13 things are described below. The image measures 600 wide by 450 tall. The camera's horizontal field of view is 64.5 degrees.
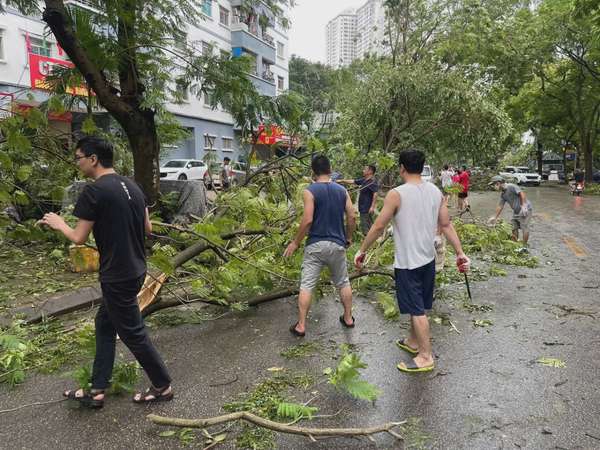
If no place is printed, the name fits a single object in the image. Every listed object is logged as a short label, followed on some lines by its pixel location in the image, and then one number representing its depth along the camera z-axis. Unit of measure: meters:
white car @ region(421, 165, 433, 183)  24.87
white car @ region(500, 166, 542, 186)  38.66
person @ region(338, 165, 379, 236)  9.46
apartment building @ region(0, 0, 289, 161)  8.29
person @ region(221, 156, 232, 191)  10.30
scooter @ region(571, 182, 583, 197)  24.83
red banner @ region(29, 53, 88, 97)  16.44
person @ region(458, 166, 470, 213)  14.47
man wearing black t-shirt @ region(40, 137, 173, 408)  2.99
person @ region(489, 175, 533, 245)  9.52
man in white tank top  3.85
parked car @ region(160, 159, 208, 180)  22.77
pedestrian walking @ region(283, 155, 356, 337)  4.52
